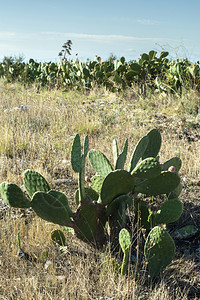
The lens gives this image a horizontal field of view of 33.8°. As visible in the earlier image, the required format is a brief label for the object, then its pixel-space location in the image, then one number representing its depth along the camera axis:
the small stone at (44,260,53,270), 2.17
